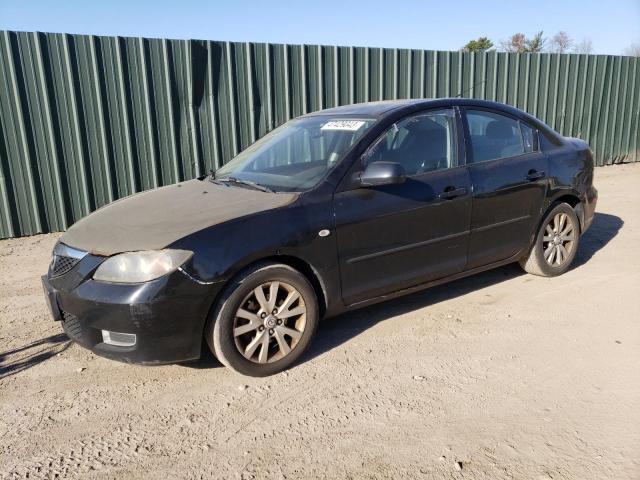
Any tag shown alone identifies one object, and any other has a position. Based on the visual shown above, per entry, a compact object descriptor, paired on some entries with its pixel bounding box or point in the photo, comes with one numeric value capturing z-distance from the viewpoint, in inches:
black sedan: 120.2
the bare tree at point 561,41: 1541.6
